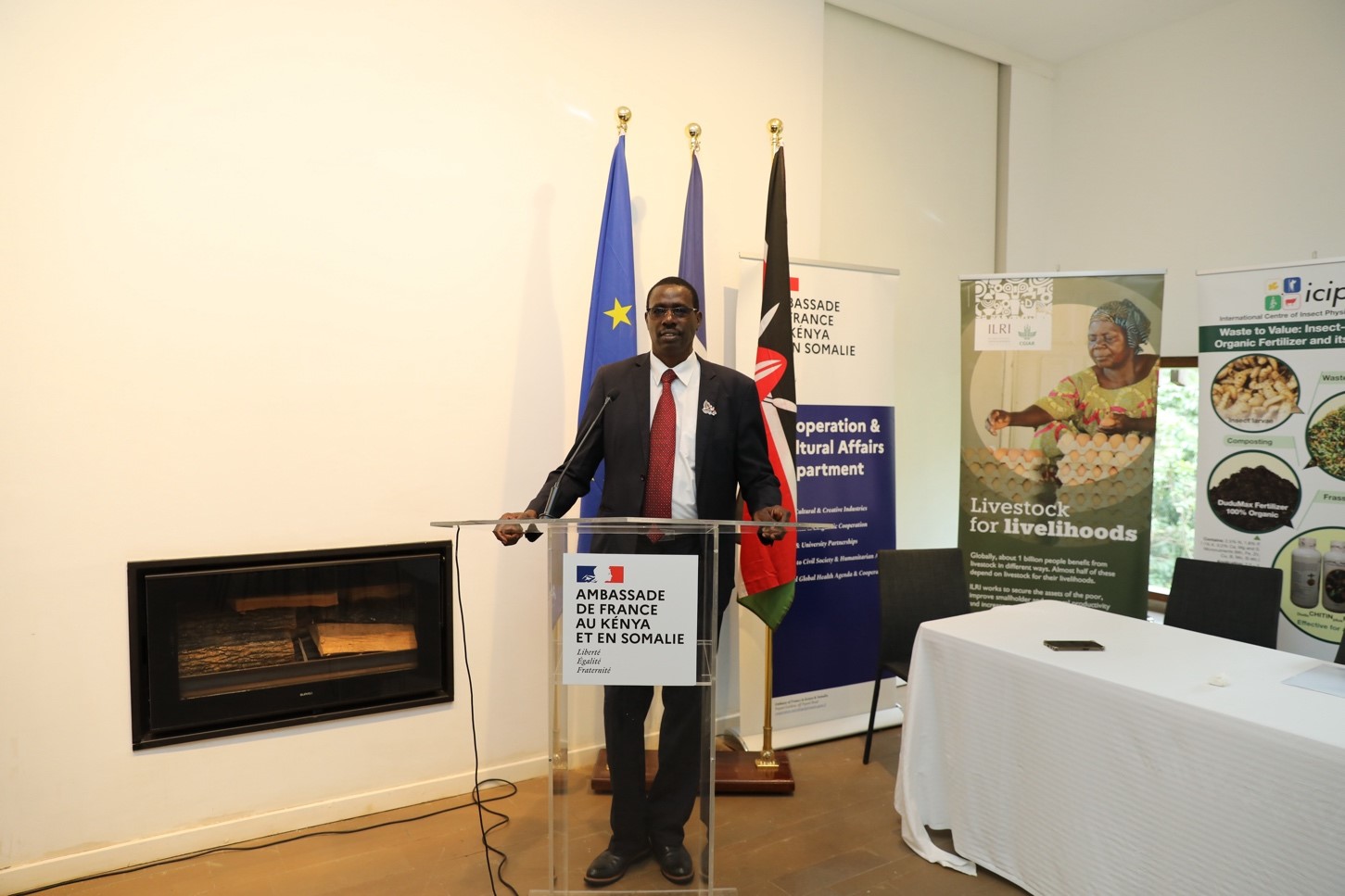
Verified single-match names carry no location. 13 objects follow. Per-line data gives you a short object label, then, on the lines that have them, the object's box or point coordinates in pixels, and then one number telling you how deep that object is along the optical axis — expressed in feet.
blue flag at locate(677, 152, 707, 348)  11.48
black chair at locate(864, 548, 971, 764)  11.28
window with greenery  14.80
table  5.94
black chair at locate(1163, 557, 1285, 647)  10.02
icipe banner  11.09
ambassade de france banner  12.05
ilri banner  12.68
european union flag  10.69
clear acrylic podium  6.48
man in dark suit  8.36
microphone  6.95
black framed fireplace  8.95
